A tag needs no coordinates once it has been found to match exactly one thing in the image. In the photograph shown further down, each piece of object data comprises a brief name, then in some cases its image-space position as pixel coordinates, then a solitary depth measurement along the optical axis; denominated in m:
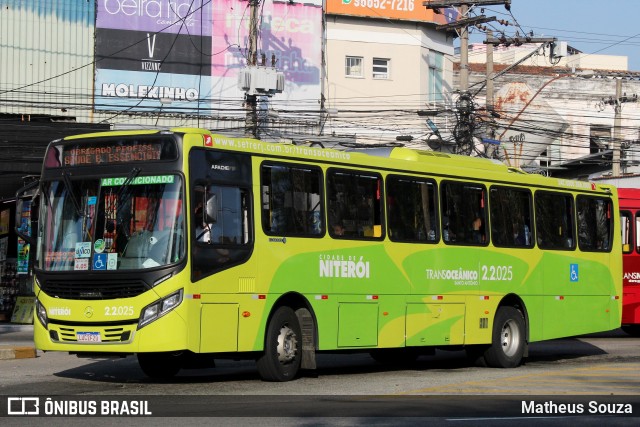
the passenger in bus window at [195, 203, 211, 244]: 13.95
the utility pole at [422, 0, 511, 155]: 38.84
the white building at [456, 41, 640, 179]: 57.28
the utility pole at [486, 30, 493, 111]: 43.09
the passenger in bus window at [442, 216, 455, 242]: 18.23
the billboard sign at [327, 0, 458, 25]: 47.19
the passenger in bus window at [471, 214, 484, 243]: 18.86
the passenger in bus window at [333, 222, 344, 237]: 16.11
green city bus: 13.80
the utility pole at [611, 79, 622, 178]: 50.88
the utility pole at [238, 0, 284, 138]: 36.06
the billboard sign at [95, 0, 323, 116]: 41.31
